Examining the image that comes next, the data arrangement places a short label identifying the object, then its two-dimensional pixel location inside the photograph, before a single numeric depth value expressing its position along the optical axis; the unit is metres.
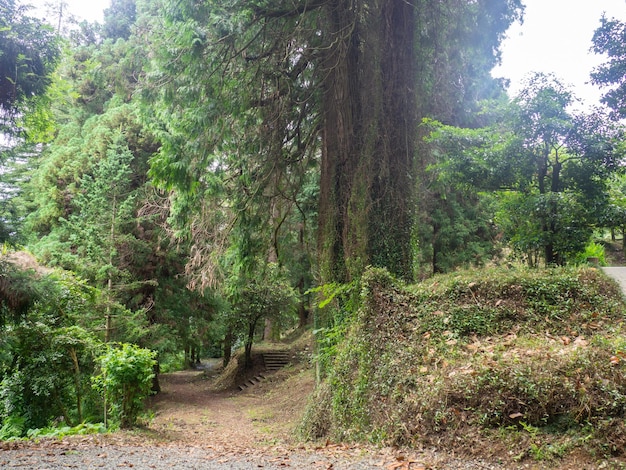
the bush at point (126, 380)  7.38
